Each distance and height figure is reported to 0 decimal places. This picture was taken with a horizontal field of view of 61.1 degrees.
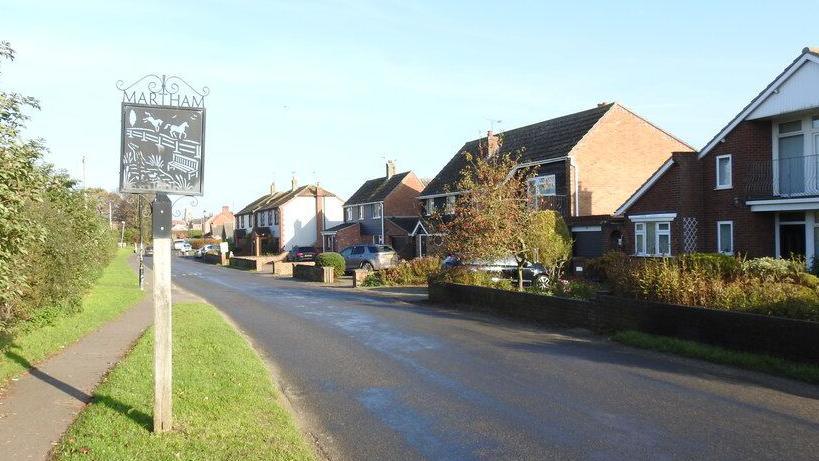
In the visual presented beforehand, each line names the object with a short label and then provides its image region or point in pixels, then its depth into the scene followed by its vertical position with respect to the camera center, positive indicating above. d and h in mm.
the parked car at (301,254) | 55719 -477
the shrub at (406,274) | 31094 -1175
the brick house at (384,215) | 55644 +2830
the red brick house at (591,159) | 34469 +4646
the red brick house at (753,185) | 22531 +2260
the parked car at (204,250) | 77000 -192
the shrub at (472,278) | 21312 -946
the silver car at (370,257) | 38531 -503
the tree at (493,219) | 19188 +799
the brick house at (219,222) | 131750 +5120
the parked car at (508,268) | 21875 -745
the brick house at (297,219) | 71562 +3063
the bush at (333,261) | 37000 -691
